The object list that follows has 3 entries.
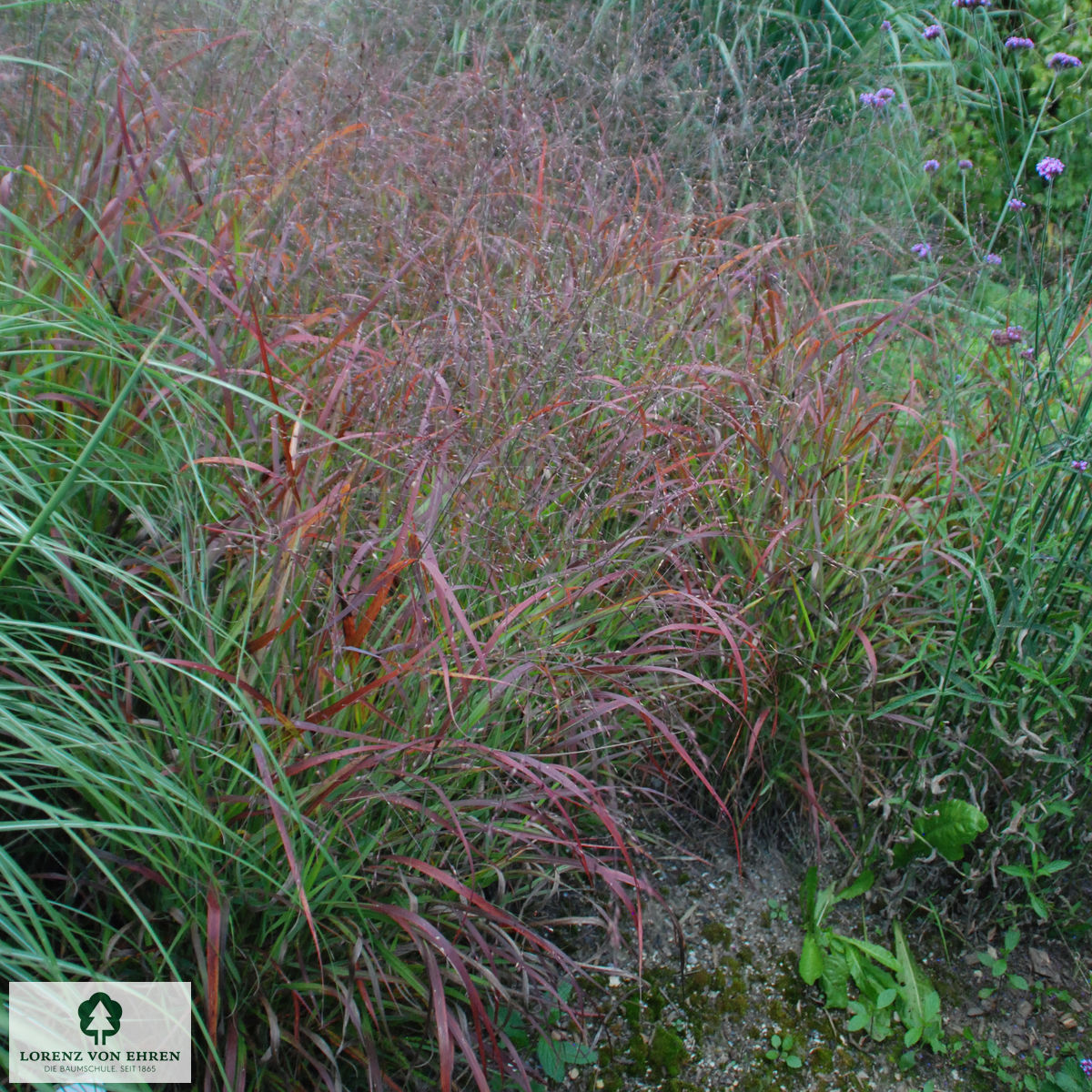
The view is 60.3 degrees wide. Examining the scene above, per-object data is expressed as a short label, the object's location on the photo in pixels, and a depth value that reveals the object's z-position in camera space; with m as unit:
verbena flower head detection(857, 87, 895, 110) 3.12
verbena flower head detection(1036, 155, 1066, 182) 2.04
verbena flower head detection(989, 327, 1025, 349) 2.20
